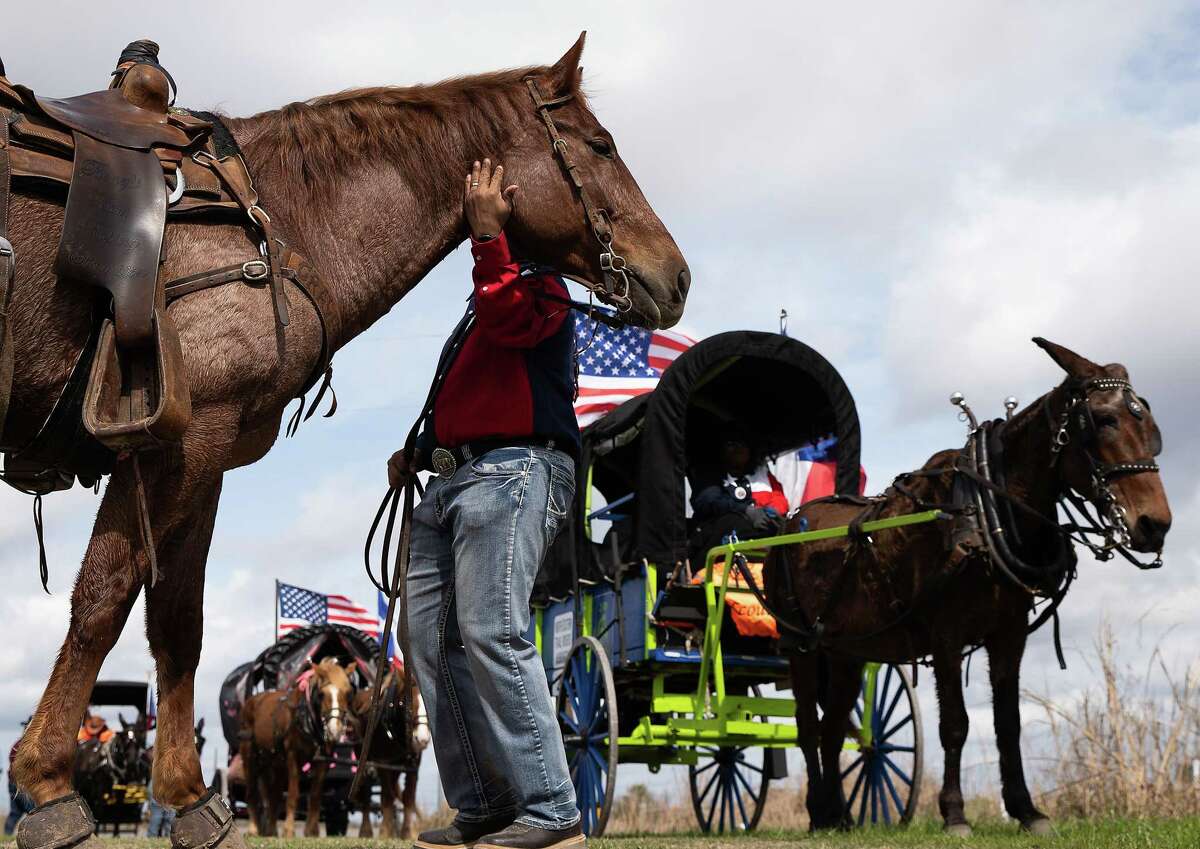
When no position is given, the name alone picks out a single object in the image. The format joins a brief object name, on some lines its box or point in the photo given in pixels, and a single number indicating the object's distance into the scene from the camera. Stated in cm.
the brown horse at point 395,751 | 1638
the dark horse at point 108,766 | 1883
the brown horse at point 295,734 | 1638
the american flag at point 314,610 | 2236
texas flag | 1028
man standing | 346
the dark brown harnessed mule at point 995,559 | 672
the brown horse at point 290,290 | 291
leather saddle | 285
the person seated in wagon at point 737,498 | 912
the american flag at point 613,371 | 1141
